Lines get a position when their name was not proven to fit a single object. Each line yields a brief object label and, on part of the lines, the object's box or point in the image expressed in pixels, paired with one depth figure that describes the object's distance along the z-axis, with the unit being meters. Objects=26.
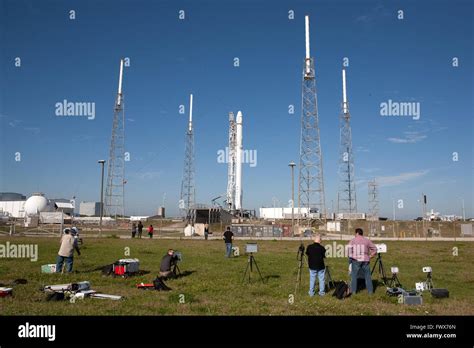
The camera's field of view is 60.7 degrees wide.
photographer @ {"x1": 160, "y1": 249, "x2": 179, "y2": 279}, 14.27
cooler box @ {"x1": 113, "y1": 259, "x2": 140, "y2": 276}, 15.42
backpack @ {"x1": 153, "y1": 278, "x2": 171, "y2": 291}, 12.84
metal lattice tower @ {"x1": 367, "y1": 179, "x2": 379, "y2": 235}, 54.59
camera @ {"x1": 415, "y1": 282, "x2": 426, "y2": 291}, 12.35
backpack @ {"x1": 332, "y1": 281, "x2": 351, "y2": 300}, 11.52
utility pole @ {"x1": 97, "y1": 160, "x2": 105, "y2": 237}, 42.51
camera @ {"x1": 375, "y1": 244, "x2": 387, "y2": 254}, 13.30
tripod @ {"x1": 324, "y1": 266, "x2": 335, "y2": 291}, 13.02
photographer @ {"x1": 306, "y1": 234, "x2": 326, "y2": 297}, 11.96
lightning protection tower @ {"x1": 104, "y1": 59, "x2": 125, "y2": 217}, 63.06
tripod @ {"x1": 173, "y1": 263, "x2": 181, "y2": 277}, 15.59
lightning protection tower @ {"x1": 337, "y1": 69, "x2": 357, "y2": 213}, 62.68
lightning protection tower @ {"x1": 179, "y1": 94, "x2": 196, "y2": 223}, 66.76
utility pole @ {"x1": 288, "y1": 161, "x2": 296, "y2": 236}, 43.56
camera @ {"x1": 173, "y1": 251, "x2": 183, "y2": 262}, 15.14
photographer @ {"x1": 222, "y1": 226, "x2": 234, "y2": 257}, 22.52
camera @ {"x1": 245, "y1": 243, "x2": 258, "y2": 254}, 14.57
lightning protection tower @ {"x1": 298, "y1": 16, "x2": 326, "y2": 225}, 50.59
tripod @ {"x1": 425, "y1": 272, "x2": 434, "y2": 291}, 12.66
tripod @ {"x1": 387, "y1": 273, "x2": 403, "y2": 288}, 13.04
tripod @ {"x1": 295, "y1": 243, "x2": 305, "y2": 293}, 12.55
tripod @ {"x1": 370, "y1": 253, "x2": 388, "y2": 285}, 13.73
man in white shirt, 15.59
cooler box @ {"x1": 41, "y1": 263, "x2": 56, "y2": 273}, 15.64
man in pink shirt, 11.94
